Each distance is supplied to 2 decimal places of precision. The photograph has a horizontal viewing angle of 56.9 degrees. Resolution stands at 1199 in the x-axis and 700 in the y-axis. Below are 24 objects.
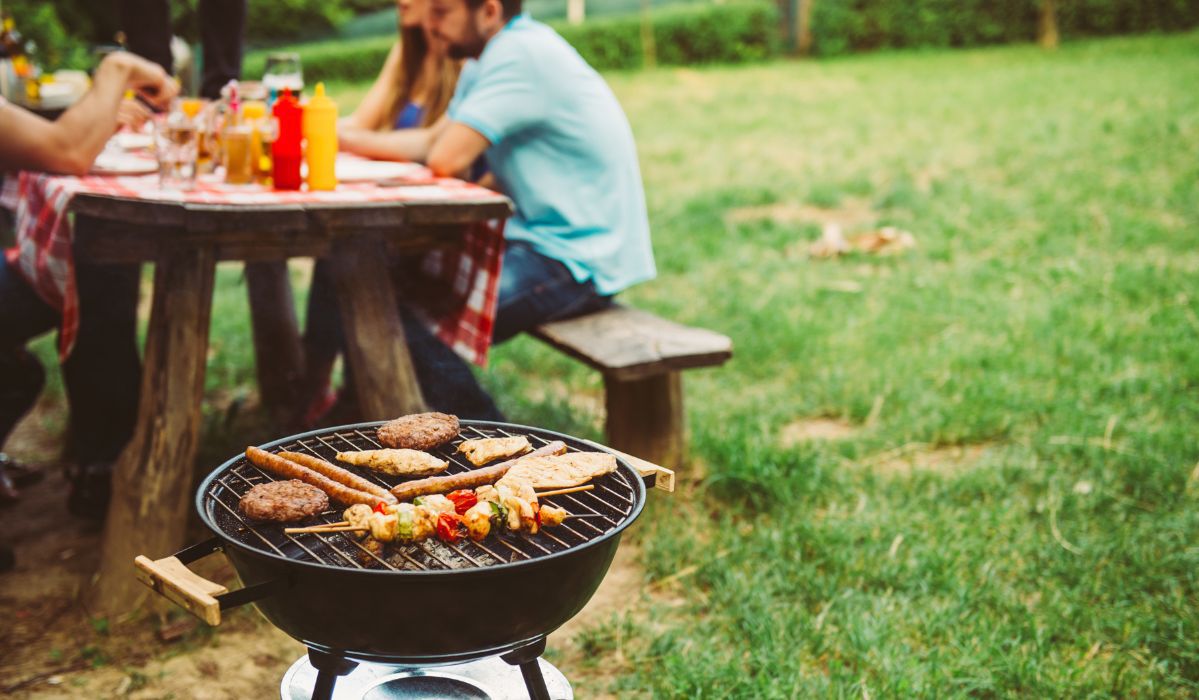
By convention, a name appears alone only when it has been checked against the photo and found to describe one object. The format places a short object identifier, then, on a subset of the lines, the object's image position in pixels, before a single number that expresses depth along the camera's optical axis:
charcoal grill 1.74
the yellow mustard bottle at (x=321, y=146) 3.14
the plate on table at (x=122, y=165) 3.48
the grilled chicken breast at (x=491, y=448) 2.19
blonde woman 4.49
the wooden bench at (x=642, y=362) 3.41
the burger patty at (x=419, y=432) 2.21
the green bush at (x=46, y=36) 8.41
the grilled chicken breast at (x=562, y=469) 2.05
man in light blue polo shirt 3.65
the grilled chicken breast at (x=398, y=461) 2.11
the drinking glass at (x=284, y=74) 3.95
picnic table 2.85
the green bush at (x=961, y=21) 18.81
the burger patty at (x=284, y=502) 1.90
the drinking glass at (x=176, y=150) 3.23
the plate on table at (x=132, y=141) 4.09
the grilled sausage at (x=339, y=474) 2.01
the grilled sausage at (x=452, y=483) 2.04
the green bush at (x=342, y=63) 17.03
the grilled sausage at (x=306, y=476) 1.98
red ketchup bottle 3.16
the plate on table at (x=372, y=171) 3.47
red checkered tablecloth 3.02
